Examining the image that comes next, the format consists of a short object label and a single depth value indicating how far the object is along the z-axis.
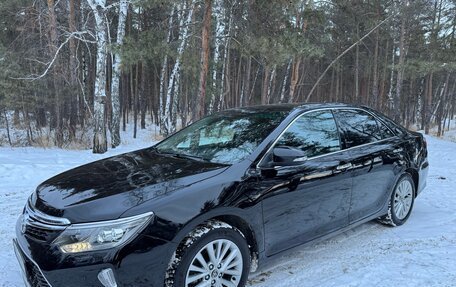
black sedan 2.50
